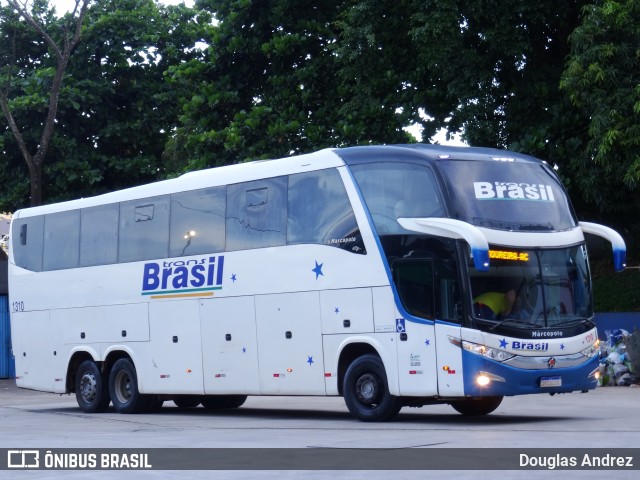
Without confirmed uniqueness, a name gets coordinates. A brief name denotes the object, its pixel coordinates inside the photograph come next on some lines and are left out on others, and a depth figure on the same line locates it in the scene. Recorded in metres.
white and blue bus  16.11
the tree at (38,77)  30.75
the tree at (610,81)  23.81
